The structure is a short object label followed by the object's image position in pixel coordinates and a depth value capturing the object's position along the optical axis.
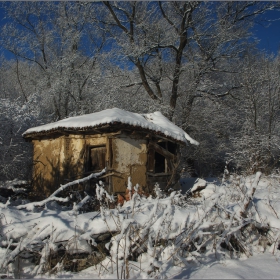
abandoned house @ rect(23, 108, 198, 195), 8.08
